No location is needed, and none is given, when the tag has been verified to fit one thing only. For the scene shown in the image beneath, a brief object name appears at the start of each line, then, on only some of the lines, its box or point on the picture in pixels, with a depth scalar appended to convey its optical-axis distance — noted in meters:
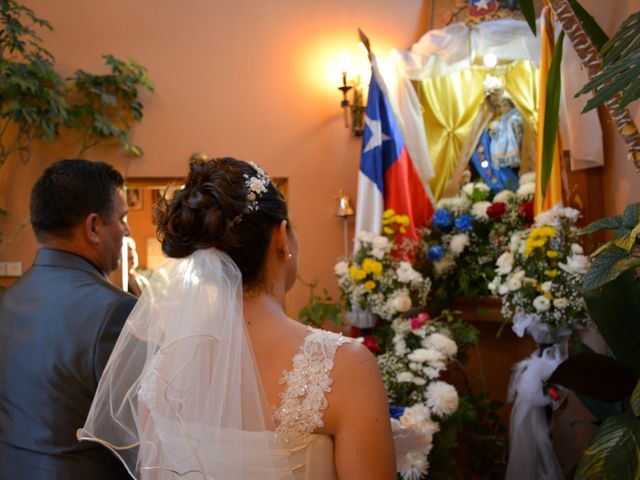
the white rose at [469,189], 3.58
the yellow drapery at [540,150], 3.07
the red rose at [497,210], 3.32
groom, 1.62
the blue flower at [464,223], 3.38
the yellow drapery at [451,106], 3.84
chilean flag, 3.72
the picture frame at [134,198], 6.15
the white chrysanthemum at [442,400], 2.33
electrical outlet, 4.14
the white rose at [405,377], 2.47
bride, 1.18
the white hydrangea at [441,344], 2.54
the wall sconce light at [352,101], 4.07
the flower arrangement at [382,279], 3.08
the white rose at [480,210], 3.38
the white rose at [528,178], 3.47
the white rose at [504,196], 3.39
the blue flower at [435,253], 3.38
